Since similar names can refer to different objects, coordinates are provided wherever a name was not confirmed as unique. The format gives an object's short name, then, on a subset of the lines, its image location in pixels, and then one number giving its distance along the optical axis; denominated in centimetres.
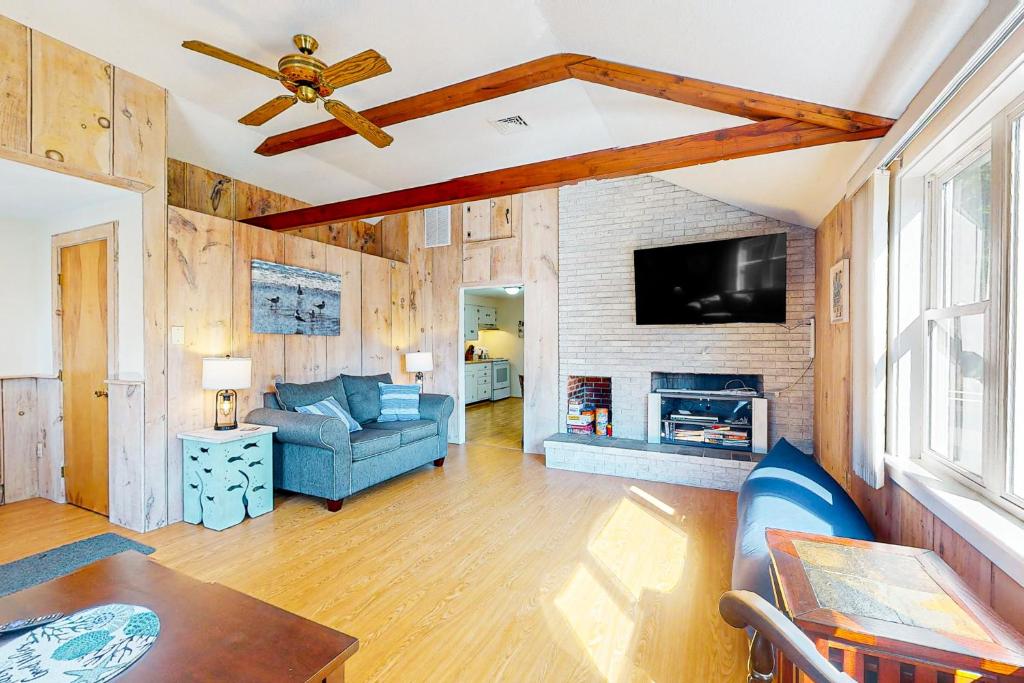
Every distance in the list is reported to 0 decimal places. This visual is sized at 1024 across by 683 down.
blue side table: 301
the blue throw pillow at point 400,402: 442
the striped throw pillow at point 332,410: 377
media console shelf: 405
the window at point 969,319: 133
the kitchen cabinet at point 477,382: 836
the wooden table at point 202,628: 101
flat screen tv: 391
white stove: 926
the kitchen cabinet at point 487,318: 924
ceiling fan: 204
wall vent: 548
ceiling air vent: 344
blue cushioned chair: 169
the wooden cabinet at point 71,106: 243
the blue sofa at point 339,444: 329
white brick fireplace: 399
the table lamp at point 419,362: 502
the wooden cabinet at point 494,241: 516
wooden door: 325
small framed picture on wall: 260
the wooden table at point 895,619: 85
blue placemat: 98
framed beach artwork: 386
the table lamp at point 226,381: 315
